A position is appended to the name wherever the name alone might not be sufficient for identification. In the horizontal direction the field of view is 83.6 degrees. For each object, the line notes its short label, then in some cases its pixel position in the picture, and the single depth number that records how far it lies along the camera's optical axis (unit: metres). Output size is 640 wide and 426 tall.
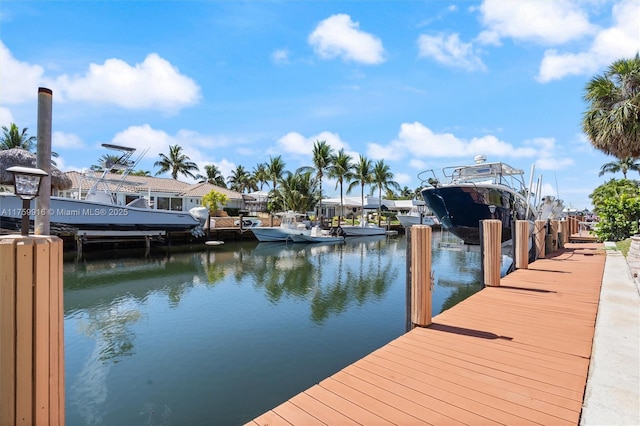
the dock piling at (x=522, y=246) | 9.68
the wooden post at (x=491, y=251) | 7.47
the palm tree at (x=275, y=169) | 48.19
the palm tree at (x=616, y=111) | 13.98
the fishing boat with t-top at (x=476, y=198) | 14.18
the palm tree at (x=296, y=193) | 35.84
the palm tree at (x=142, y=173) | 52.57
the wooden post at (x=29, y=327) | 1.88
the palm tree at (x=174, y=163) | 52.73
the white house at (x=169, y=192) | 30.72
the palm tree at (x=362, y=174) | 45.69
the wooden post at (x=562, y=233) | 16.30
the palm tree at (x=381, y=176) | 47.44
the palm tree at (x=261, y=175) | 53.47
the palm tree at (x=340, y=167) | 42.94
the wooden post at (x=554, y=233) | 14.79
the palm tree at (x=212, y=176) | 61.03
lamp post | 2.34
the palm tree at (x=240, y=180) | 60.72
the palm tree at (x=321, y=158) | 42.38
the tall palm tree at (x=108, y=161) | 20.69
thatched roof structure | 17.88
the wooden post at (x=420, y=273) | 4.83
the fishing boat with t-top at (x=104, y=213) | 16.90
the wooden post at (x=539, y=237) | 12.34
